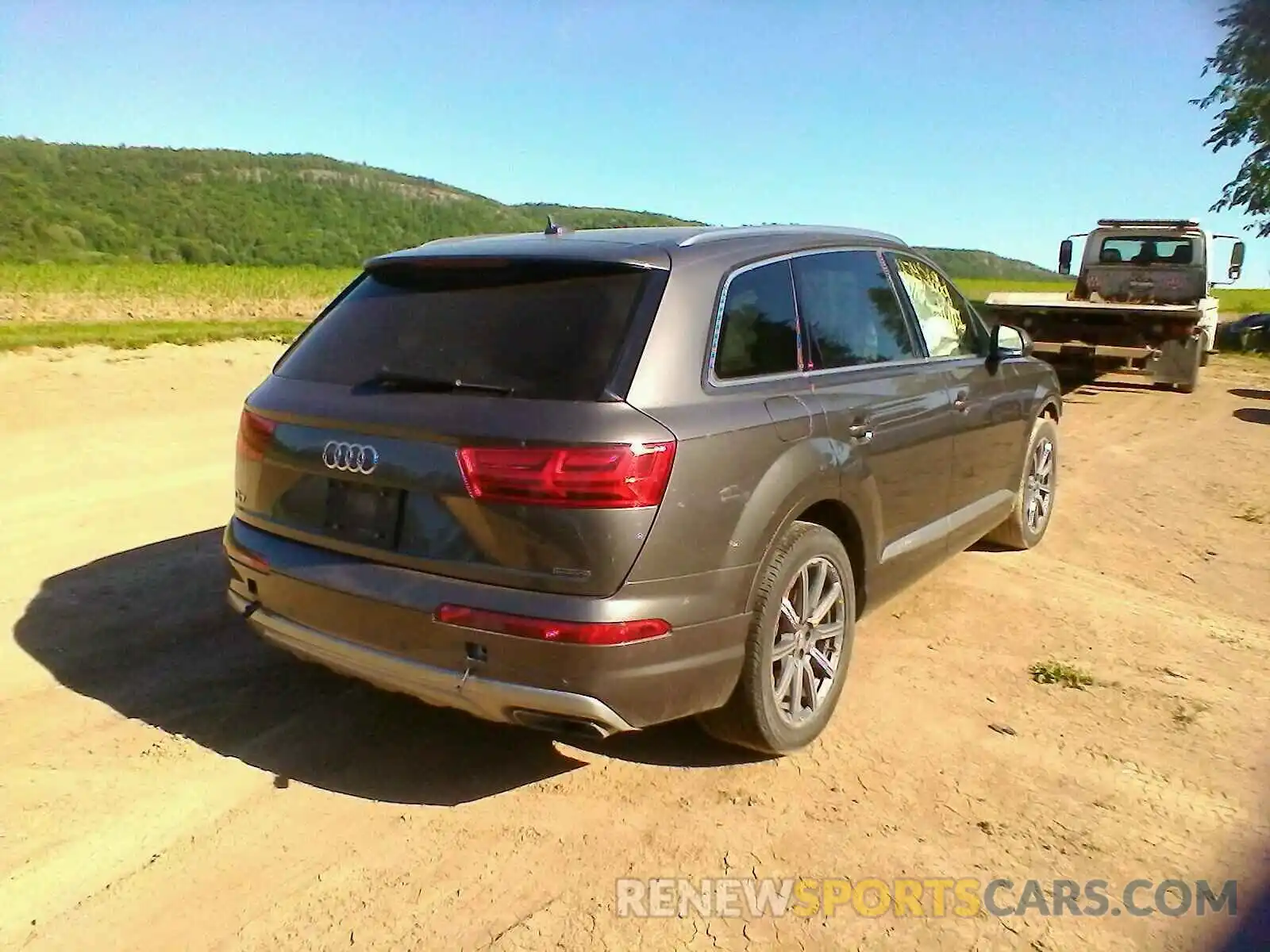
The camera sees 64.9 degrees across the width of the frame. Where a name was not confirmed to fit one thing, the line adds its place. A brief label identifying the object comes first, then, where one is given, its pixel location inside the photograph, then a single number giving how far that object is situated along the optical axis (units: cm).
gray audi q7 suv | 279
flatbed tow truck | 1238
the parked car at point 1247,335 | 2100
